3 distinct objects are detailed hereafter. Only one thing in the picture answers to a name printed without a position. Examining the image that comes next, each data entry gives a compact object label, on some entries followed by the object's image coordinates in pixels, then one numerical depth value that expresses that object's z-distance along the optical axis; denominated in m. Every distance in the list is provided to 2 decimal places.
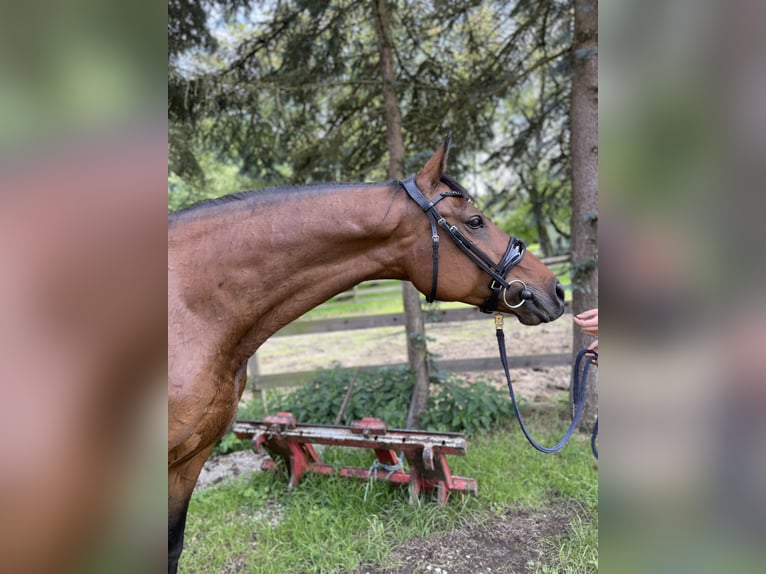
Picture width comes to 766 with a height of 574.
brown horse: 1.62
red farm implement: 3.19
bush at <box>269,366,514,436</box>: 4.49
